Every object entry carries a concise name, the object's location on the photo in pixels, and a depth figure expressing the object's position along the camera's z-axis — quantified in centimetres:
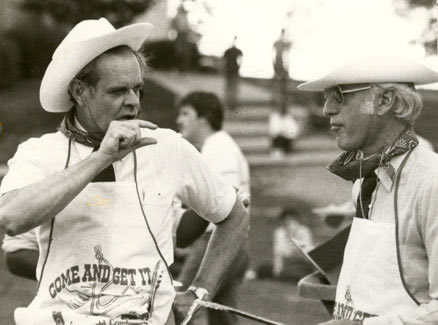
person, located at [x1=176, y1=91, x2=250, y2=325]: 577
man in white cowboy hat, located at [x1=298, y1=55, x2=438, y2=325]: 268
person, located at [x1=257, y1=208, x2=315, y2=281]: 654
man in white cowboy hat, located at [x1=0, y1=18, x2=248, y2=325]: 278
